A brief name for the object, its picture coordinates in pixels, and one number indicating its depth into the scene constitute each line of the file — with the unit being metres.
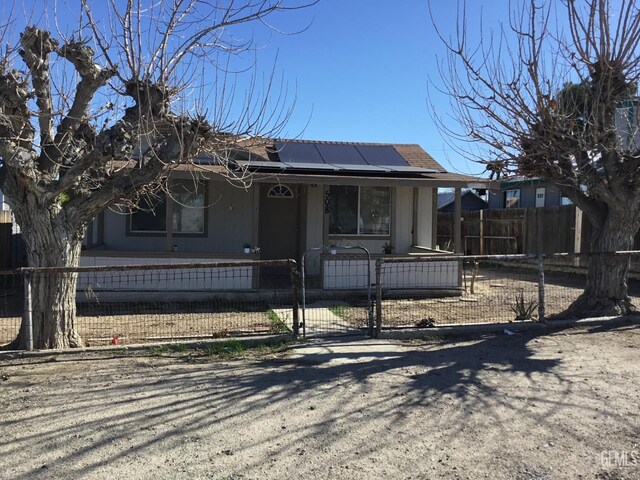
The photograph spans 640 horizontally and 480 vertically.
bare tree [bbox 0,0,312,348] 5.97
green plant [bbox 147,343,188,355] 6.53
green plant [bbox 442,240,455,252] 15.42
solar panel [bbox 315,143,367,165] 12.89
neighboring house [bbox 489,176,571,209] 27.65
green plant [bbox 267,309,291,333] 7.55
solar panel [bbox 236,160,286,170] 11.07
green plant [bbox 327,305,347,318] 9.23
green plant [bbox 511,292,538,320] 8.17
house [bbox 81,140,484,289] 11.63
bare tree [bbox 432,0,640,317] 7.43
